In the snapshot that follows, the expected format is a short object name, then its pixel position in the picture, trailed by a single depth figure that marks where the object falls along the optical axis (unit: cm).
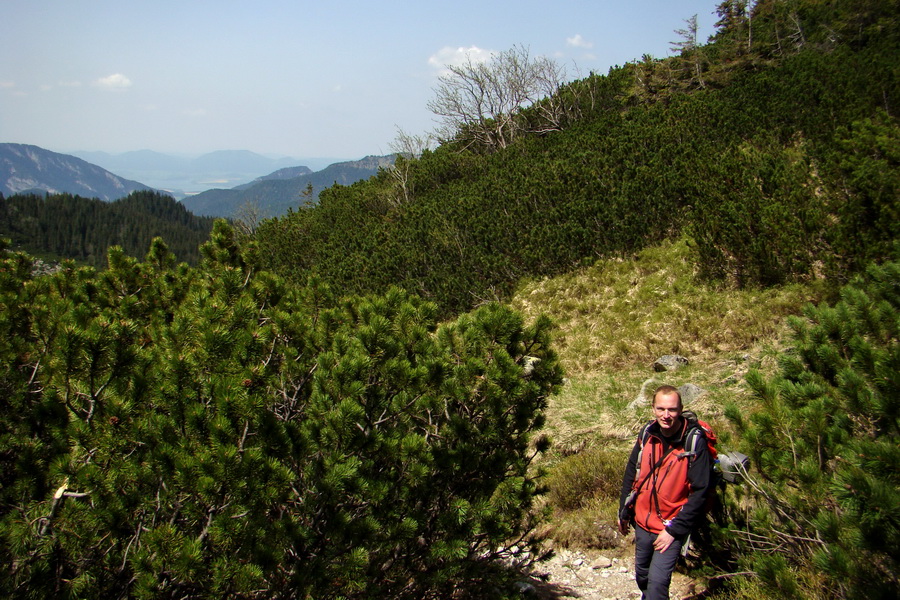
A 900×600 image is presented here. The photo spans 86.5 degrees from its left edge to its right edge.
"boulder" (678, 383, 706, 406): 574
